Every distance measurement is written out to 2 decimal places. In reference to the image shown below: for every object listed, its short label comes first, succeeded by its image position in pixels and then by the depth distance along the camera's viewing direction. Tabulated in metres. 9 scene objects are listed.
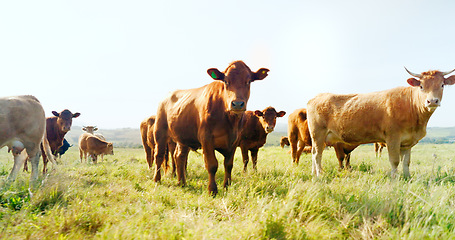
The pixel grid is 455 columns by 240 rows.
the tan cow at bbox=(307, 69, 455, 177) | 6.11
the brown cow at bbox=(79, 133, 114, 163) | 17.47
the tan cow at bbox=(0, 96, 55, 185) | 5.04
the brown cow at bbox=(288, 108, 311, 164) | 9.84
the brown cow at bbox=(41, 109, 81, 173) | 10.57
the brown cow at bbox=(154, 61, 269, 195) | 4.61
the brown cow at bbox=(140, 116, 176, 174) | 8.04
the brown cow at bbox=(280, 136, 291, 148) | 22.06
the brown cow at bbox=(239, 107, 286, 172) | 9.07
